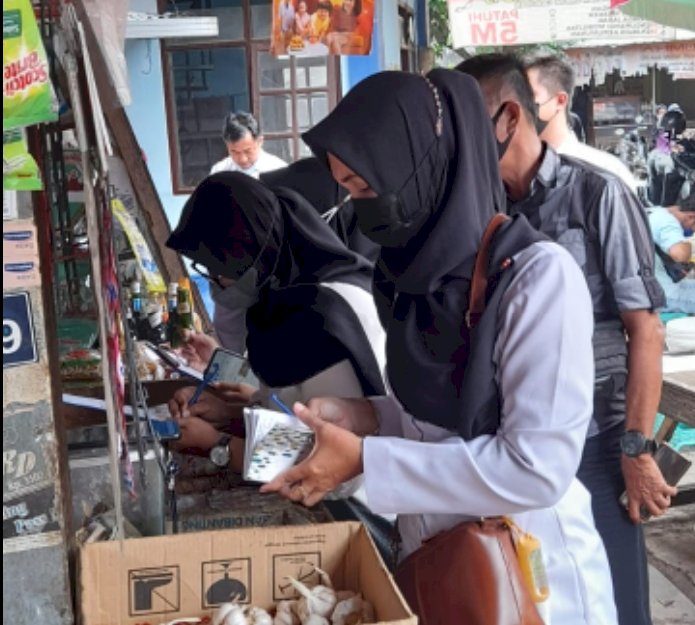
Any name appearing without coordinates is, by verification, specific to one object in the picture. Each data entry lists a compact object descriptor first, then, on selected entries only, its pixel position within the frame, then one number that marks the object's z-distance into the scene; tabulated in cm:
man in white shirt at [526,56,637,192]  353
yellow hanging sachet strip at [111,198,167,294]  398
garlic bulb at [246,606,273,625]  154
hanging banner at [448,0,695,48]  720
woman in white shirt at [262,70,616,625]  150
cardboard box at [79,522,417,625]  154
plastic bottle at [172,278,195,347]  418
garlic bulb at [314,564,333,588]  163
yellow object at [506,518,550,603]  155
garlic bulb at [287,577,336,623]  157
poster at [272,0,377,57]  554
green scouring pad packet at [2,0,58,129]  123
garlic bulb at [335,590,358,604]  160
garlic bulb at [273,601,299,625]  157
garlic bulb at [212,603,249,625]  152
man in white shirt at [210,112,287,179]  662
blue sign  139
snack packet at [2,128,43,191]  129
